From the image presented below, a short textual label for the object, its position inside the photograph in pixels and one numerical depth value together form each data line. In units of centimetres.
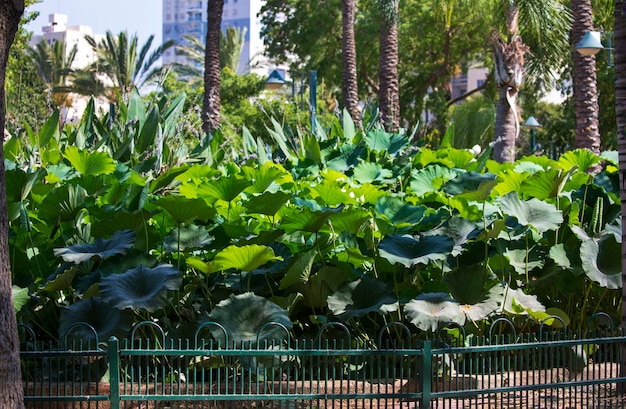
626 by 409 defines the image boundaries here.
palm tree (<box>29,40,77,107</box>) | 5502
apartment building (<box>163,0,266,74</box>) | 13550
